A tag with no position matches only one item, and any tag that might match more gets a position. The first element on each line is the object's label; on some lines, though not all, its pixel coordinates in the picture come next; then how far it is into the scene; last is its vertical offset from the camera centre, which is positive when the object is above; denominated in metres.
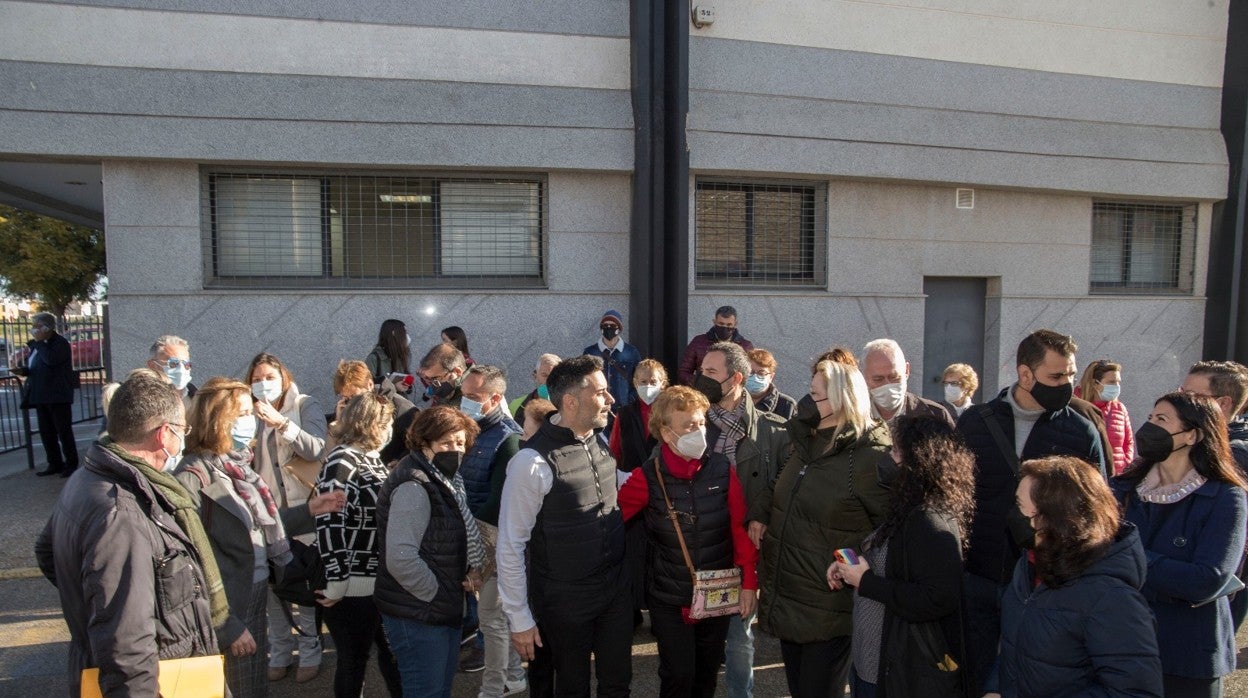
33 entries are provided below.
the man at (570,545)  3.28 -1.06
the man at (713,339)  7.63 -0.34
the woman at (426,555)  3.30 -1.11
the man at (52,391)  8.91 -1.07
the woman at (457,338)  7.12 -0.32
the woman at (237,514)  3.20 -0.94
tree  22.06 +1.36
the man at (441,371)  5.27 -0.48
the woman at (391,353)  6.74 -0.44
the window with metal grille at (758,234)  8.84 +0.85
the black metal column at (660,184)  8.08 +1.32
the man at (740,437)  3.98 -0.72
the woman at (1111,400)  5.36 -0.70
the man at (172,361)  5.18 -0.41
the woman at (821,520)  3.19 -0.91
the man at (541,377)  5.61 -0.55
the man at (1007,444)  3.67 -0.69
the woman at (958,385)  5.46 -0.57
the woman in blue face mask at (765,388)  5.20 -0.57
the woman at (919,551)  2.74 -0.91
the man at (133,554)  2.43 -0.85
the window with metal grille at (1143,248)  10.41 +0.85
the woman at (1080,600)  2.31 -0.92
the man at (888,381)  4.14 -0.41
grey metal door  9.65 -0.24
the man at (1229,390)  3.93 -0.43
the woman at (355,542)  3.54 -1.12
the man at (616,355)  7.42 -0.50
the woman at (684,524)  3.47 -1.02
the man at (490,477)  4.19 -0.97
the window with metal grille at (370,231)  7.91 +0.78
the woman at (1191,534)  2.92 -0.89
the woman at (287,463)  4.44 -0.96
